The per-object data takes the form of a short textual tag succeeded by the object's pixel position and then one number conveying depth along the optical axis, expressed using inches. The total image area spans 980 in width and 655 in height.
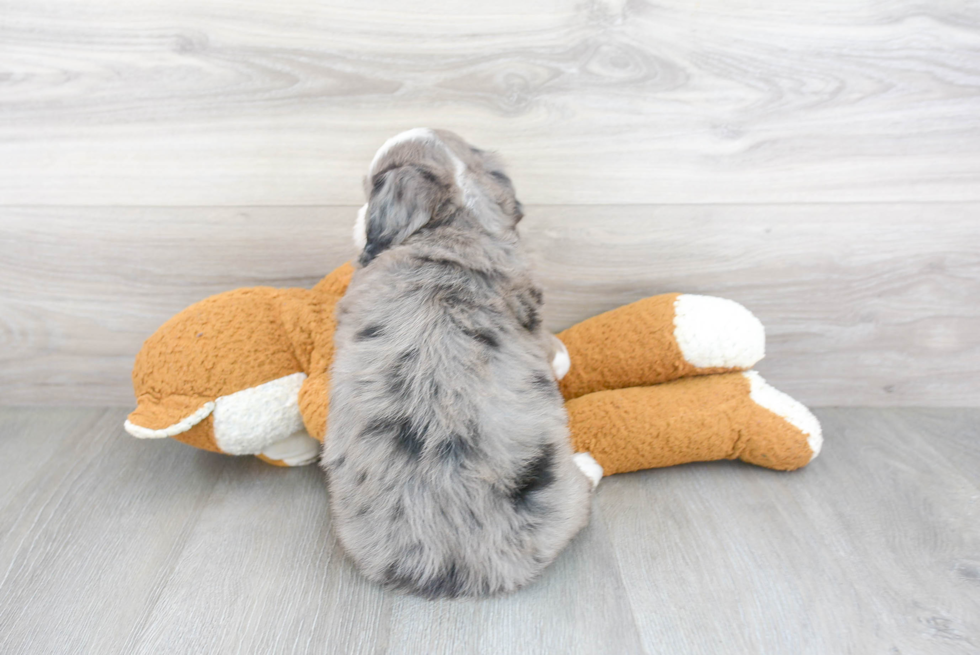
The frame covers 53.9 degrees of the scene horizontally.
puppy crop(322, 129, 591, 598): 21.3
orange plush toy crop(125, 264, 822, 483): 24.9
